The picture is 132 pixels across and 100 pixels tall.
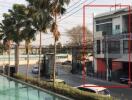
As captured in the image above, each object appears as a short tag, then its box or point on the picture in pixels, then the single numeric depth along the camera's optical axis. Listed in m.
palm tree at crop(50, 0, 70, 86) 30.02
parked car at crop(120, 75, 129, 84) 43.77
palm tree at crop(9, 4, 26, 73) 43.11
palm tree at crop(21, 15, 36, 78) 37.00
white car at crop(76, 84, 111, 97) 25.93
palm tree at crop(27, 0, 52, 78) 31.91
